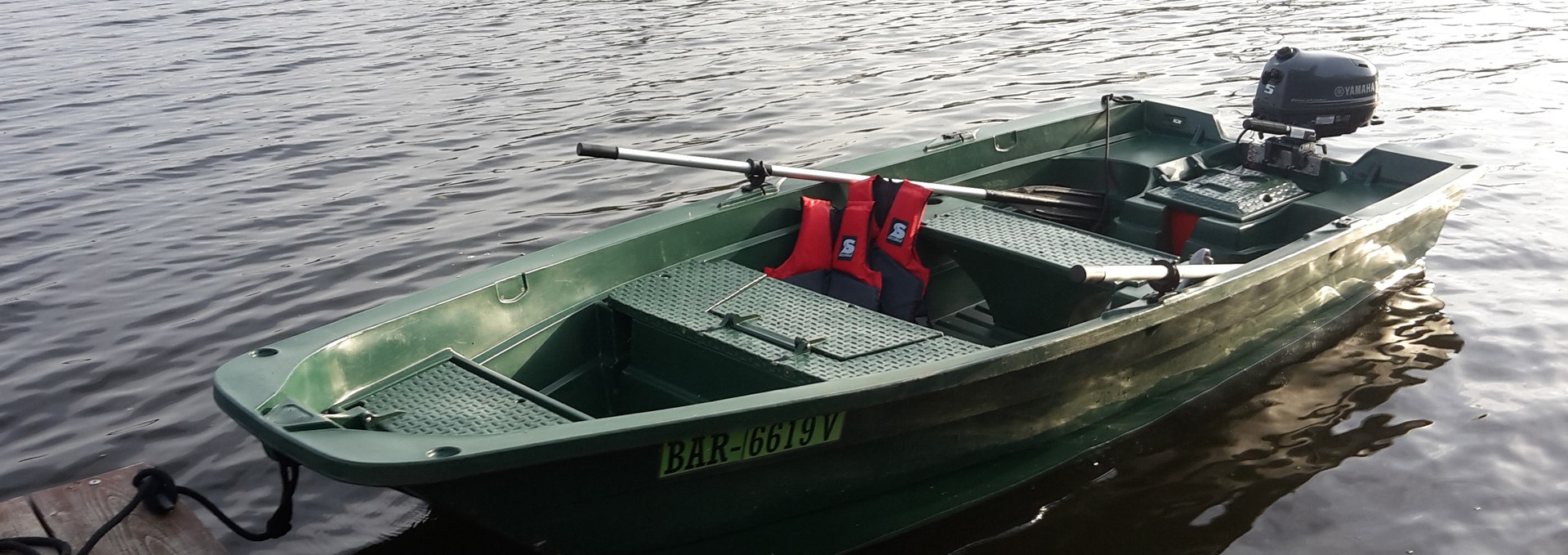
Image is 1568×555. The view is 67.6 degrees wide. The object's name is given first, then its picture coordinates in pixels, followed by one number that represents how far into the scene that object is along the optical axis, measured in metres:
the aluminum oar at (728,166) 5.35
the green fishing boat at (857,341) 3.98
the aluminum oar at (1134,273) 4.51
